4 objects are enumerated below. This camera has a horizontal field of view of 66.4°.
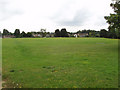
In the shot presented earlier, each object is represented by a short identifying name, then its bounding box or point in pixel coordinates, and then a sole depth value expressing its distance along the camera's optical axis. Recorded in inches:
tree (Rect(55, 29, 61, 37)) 3453.4
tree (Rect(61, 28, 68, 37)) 3402.2
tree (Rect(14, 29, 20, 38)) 3239.9
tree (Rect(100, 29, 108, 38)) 2667.2
